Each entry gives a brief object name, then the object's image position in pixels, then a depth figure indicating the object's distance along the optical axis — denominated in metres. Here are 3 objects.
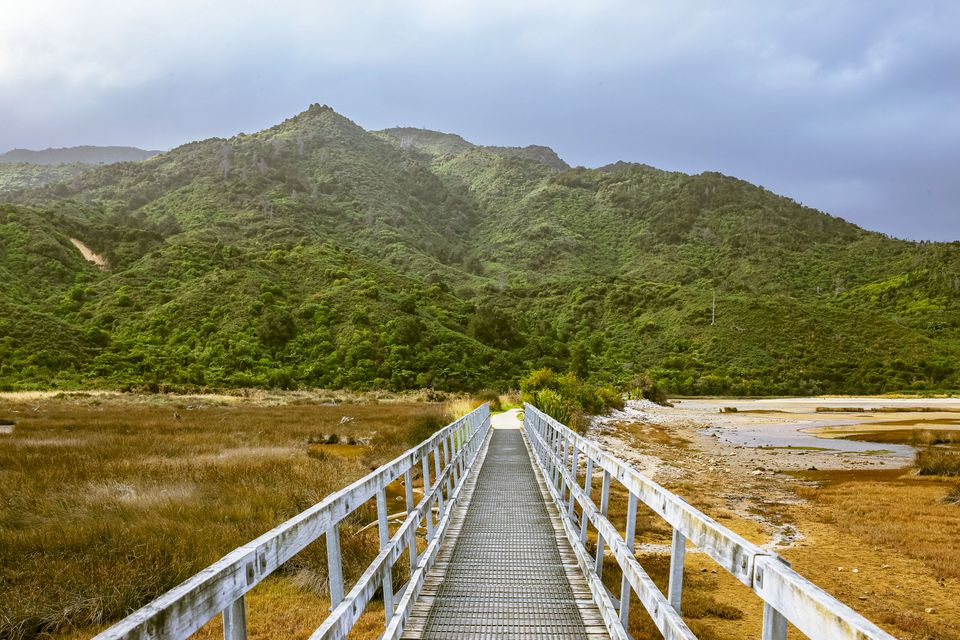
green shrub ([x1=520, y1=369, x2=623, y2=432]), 24.34
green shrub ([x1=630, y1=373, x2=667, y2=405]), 49.36
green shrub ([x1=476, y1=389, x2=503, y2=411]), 33.48
